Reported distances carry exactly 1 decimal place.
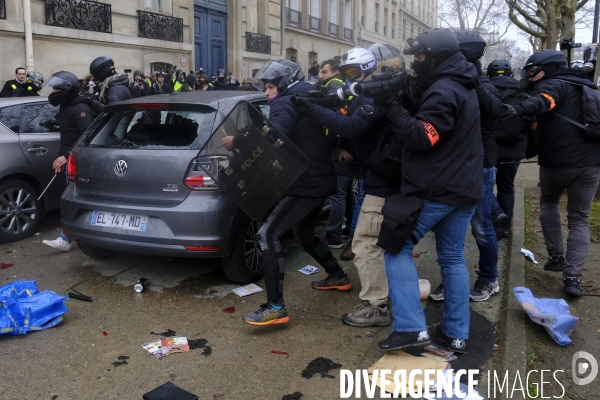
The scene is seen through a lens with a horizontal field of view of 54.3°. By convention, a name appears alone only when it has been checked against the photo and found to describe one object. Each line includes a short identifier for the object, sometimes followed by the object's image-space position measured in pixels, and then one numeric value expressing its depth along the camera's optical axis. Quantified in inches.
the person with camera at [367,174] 147.5
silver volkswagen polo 175.6
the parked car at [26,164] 246.5
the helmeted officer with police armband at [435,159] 125.8
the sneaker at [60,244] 229.9
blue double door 831.1
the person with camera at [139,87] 491.7
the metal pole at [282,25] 1054.4
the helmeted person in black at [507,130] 227.8
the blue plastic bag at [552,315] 154.2
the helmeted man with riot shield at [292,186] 157.9
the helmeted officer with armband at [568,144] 178.1
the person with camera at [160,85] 524.1
